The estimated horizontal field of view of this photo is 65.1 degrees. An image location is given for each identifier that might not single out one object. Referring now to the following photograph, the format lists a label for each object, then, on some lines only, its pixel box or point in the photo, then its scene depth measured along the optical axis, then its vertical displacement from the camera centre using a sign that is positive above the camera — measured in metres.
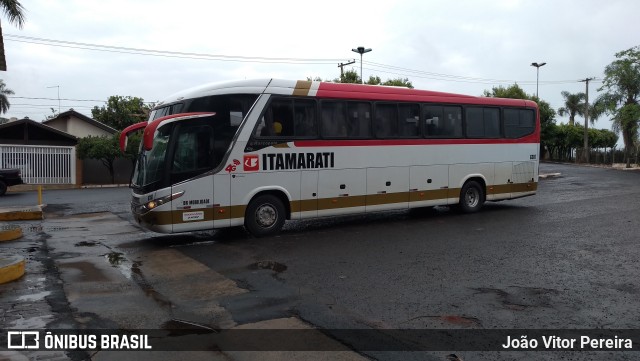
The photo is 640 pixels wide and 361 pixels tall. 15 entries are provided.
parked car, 23.73 -0.67
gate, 28.06 +0.11
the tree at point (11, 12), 12.65 +3.93
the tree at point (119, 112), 41.16 +4.26
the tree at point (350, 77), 34.97 +5.99
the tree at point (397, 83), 35.28 +5.69
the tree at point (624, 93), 44.03 +6.26
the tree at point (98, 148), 30.06 +0.94
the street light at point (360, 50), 32.16 +7.19
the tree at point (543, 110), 43.53 +4.79
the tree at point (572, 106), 66.38 +7.44
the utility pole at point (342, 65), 38.31 +7.53
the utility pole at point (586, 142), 47.99 +1.82
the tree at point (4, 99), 56.09 +7.36
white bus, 10.05 +0.20
